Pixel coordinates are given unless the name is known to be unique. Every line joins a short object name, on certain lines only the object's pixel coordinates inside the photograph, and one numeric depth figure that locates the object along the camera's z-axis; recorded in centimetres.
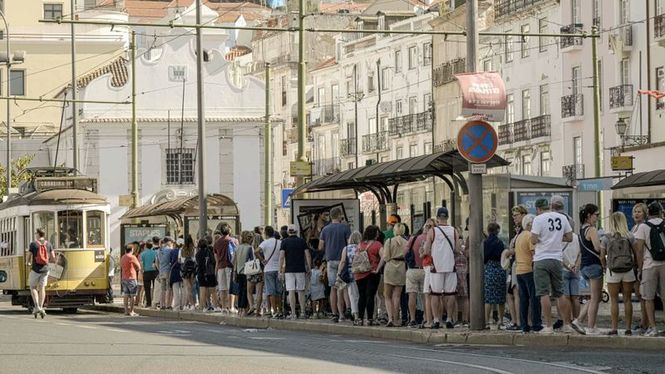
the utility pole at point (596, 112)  5247
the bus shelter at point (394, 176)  3114
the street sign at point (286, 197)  4309
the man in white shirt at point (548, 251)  2616
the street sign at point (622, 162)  4778
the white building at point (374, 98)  9788
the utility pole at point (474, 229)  2814
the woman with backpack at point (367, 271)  3152
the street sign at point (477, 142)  2836
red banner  2766
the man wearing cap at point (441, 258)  2942
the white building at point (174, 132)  8806
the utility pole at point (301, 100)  4150
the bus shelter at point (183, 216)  5125
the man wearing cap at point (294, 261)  3509
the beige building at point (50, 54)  11050
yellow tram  4466
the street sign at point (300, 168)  4152
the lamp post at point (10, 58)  5425
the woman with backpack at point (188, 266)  4159
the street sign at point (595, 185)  3703
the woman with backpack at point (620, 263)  2589
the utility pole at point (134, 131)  6175
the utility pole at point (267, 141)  5693
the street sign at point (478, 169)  2833
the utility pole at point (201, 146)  4522
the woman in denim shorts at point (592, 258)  2622
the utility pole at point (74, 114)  6250
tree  8132
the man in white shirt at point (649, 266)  2578
